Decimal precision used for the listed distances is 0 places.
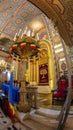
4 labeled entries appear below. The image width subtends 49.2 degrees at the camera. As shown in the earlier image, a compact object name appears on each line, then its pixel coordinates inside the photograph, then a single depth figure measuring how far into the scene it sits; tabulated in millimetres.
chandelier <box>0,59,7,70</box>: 6006
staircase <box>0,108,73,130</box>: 1656
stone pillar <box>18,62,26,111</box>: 2416
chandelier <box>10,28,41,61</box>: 2614
